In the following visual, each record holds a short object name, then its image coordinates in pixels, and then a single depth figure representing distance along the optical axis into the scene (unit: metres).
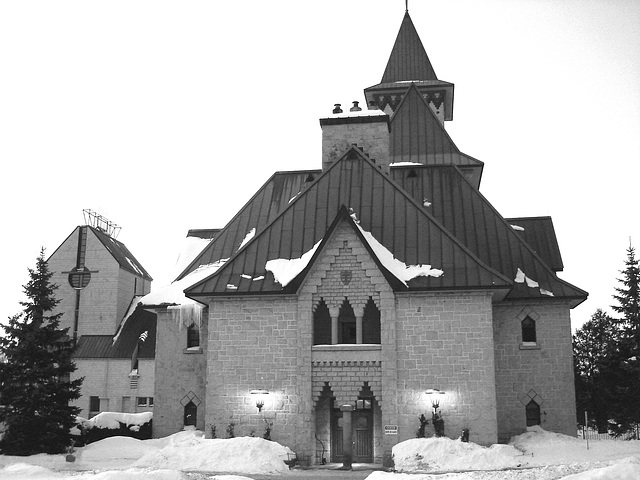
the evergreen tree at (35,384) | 27.66
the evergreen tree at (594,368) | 40.16
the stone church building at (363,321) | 26.89
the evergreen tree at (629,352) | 36.41
